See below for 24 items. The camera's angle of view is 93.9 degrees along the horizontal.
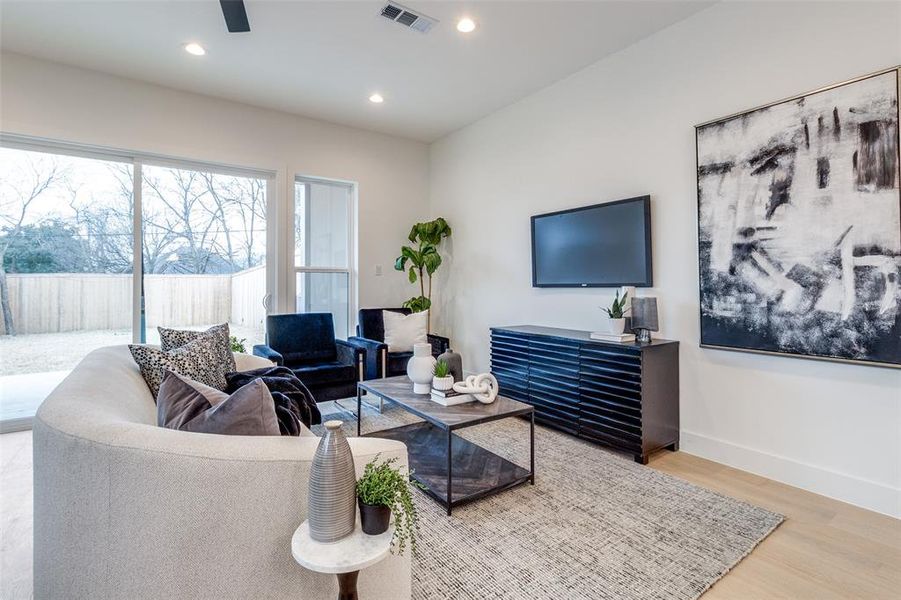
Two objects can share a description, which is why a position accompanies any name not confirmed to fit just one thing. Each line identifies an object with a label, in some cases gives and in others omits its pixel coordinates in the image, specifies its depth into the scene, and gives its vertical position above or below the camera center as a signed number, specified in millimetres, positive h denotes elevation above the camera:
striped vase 986 -434
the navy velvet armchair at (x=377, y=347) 3814 -411
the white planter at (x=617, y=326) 2972 -173
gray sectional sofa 976 -488
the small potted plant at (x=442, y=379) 2502 -448
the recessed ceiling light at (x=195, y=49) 3161 +1967
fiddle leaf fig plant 4895 +593
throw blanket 1626 -429
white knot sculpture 2453 -492
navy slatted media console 2732 -614
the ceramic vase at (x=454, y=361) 3410 -480
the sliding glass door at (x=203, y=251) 3955 +557
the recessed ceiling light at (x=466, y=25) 2879 +1935
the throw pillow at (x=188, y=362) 1973 -270
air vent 2731 +1928
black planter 1028 -523
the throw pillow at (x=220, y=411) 1194 -313
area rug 1625 -1073
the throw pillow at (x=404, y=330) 4227 -260
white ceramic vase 2658 -410
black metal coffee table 2211 -964
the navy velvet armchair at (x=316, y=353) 3412 -431
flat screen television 3139 +462
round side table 933 -570
